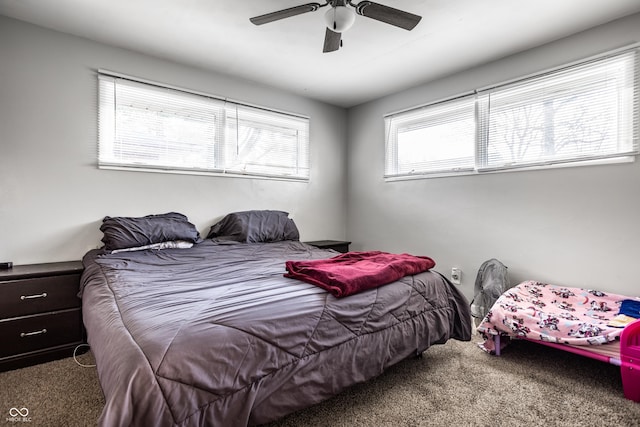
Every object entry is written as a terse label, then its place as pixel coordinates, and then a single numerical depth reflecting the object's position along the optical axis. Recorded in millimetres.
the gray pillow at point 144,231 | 2451
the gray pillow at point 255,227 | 3131
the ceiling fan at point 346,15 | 1786
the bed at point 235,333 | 951
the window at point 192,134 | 2799
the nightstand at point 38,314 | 2018
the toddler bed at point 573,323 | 1734
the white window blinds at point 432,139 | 3279
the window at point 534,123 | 2391
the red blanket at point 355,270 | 1594
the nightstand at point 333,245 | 3744
